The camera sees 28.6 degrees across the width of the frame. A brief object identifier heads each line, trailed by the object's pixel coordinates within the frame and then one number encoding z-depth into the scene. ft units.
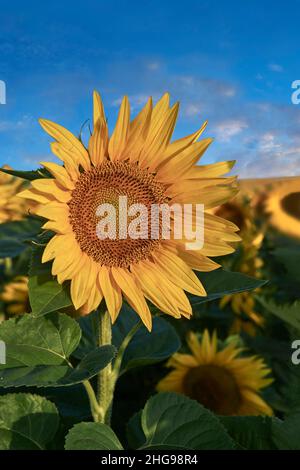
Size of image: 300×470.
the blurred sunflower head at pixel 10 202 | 5.63
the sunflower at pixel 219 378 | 4.82
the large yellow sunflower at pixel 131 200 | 2.65
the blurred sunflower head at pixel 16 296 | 5.87
